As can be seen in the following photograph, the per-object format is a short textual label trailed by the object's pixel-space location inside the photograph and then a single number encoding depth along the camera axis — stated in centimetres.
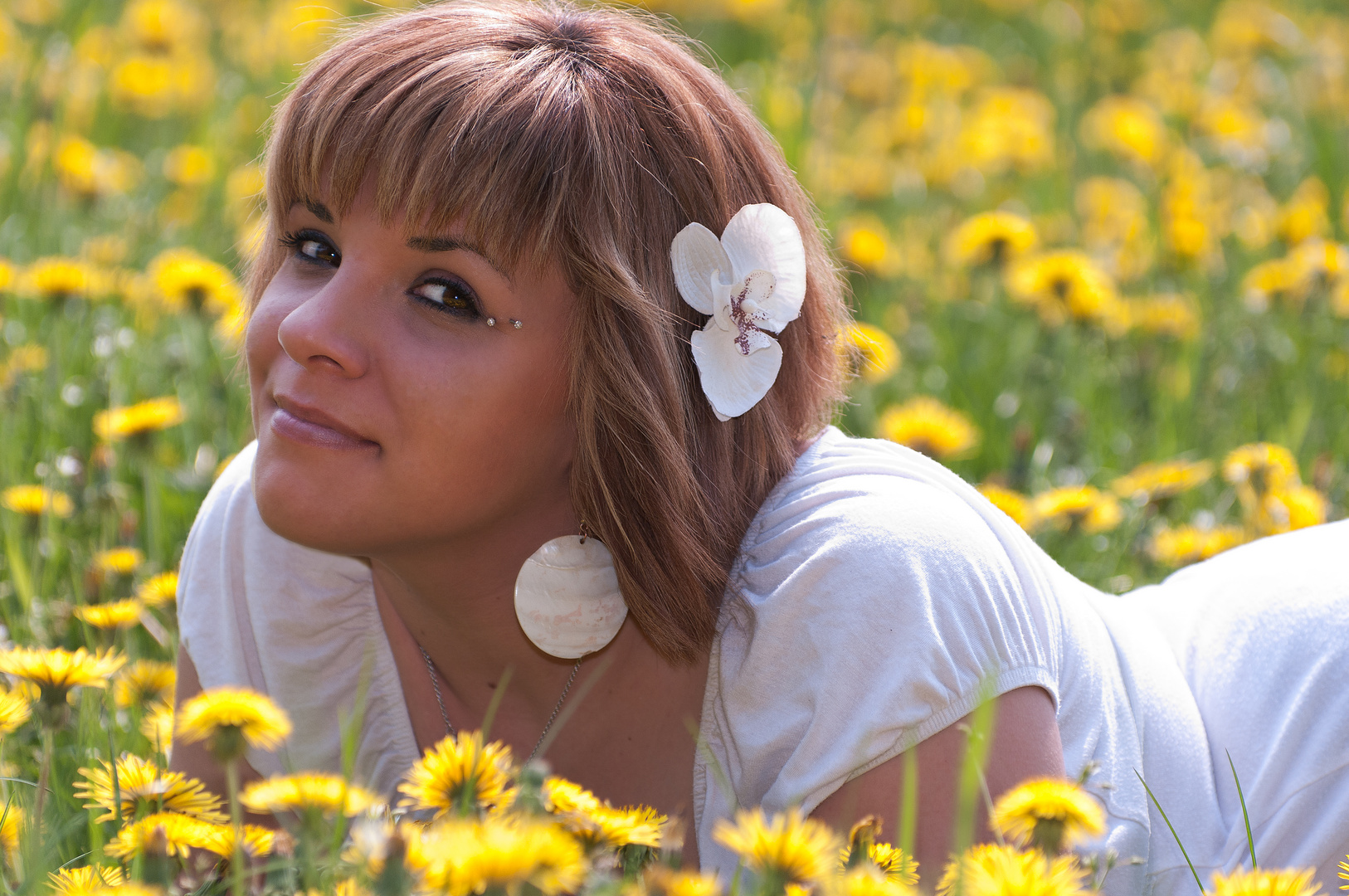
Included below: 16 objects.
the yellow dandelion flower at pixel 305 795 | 191
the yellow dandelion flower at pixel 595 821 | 190
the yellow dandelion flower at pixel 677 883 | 186
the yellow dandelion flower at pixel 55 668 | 198
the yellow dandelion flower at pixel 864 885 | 186
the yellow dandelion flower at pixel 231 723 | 191
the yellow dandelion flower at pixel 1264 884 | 189
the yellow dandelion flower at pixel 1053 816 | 189
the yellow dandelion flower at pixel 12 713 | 196
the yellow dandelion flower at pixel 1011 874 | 185
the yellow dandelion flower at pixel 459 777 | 191
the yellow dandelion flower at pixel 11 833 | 198
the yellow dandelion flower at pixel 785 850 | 186
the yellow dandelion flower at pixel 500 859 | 176
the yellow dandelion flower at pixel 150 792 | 196
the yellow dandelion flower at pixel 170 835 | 192
